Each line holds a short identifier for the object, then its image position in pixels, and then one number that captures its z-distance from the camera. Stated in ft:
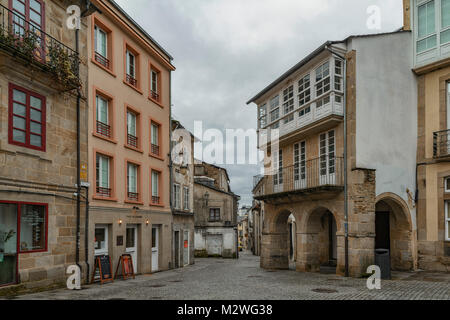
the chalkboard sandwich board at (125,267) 56.34
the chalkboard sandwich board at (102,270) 50.45
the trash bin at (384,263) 52.08
